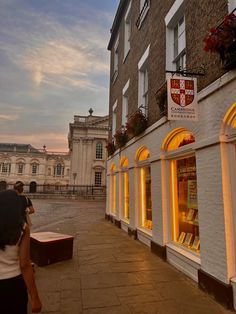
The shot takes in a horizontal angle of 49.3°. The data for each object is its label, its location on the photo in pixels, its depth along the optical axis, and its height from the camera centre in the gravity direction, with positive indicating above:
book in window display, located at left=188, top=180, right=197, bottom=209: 5.69 +0.00
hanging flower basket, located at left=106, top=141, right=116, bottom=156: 13.35 +2.37
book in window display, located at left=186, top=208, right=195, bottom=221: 5.80 -0.45
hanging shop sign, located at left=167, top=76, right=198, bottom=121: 4.70 +1.76
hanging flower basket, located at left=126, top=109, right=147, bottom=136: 8.11 +2.26
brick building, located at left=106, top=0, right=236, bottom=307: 4.18 +1.20
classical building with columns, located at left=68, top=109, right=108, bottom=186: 49.69 +8.37
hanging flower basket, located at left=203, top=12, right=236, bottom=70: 3.67 +2.23
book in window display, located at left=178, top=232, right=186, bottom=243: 6.04 -1.01
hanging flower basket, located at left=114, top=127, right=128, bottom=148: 10.64 +2.32
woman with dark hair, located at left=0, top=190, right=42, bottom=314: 2.02 -0.57
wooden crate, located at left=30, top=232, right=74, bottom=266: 5.87 -1.30
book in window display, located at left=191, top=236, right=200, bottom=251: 5.39 -1.05
